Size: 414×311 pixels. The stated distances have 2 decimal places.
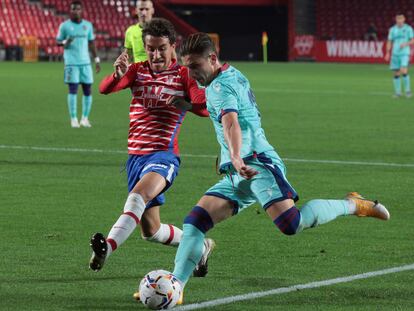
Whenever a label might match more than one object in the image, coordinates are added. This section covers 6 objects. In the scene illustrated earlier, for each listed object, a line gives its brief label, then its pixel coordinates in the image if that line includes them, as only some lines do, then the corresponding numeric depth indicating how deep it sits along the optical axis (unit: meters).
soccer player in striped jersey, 15.75
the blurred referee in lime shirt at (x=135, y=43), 33.84
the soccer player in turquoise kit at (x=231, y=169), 13.91
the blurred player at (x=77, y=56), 41.78
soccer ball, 13.48
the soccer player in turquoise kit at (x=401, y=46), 62.47
